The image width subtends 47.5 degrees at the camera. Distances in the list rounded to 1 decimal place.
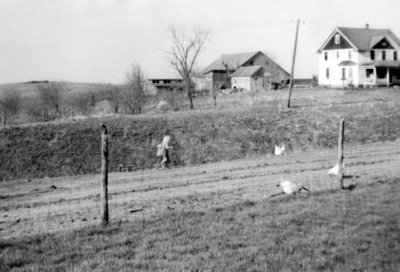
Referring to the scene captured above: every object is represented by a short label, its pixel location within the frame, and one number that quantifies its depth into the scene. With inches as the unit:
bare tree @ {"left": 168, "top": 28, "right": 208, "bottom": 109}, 2322.8
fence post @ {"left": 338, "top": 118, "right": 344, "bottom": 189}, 539.5
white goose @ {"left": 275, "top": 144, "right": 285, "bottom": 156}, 1156.7
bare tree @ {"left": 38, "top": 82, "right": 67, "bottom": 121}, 1881.2
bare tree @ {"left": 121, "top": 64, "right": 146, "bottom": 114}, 1930.6
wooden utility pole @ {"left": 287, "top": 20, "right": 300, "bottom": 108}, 1741.8
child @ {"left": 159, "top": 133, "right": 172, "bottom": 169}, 971.9
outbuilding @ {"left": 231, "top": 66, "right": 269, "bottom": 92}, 3287.4
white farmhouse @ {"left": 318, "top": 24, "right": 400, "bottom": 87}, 2481.5
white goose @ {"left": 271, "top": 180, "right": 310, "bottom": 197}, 509.0
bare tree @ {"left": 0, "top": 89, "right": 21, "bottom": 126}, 1995.8
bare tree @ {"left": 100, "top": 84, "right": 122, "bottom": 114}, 2003.0
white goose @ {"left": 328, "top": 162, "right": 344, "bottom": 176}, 633.1
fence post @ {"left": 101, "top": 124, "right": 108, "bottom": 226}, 403.2
